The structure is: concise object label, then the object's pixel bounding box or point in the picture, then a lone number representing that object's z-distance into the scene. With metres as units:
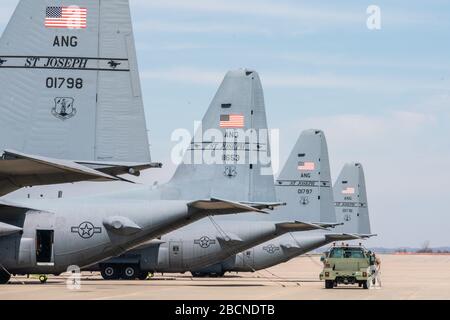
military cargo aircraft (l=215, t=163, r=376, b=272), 57.34
